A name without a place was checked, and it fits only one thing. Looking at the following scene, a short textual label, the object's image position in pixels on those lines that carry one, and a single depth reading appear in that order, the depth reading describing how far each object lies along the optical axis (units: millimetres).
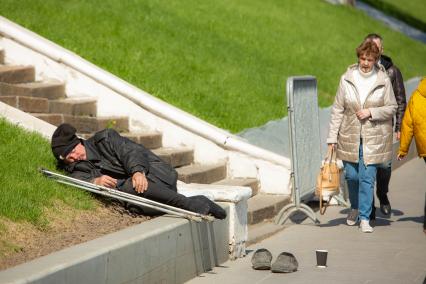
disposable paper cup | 18094
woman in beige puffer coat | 21344
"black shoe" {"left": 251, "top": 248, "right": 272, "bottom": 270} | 18000
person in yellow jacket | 20625
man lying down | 17469
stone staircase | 22562
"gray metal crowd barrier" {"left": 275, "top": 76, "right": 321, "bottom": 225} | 21891
